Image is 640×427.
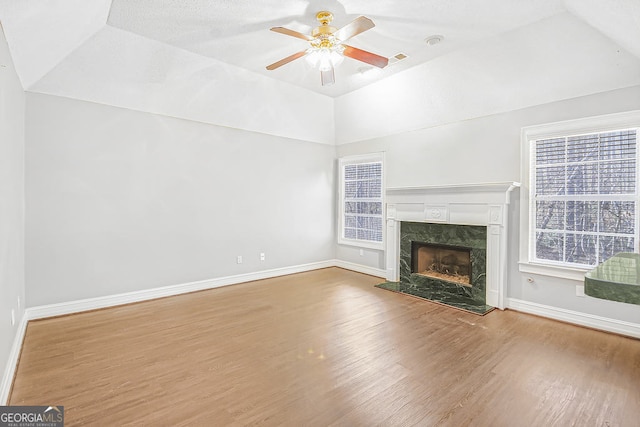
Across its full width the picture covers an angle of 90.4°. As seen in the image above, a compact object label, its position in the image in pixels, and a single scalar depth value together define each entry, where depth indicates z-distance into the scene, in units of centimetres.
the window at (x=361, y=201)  585
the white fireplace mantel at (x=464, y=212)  400
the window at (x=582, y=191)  327
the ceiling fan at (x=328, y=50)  280
